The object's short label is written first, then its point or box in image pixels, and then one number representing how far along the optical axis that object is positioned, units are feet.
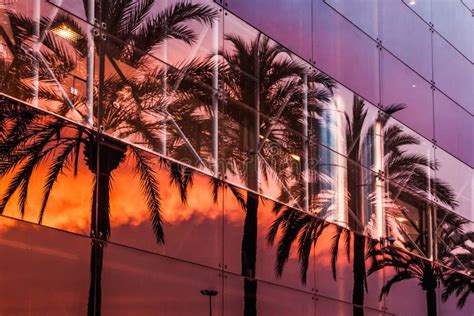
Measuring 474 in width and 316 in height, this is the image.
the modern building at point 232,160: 39.09
